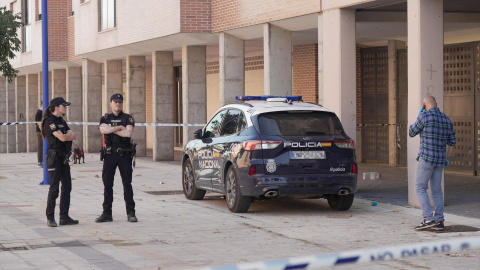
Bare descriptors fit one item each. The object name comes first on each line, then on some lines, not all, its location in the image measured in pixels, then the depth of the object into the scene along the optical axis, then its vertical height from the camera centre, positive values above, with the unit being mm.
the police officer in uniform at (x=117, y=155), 11703 -473
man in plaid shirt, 10805 -427
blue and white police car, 11953 -522
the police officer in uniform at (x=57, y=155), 11383 -450
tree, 23516 +2247
